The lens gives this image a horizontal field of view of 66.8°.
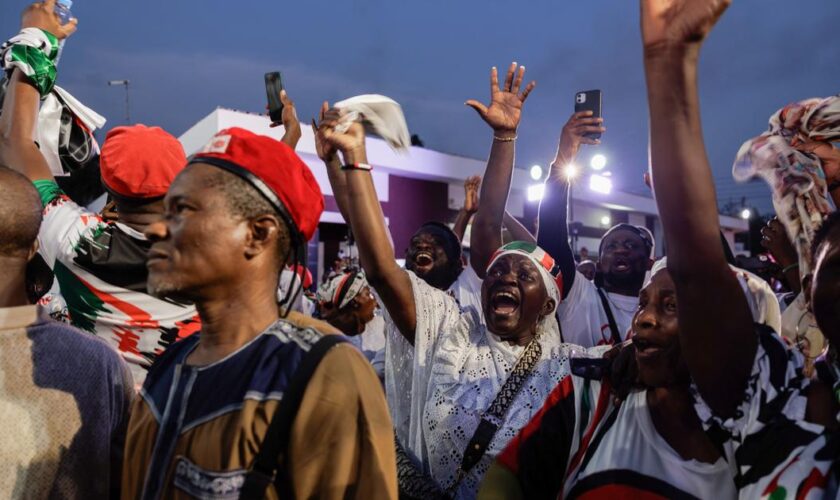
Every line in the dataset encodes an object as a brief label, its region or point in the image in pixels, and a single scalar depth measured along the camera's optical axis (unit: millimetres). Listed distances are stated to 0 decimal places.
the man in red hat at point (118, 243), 2197
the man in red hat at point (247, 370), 1277
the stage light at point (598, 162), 13578
